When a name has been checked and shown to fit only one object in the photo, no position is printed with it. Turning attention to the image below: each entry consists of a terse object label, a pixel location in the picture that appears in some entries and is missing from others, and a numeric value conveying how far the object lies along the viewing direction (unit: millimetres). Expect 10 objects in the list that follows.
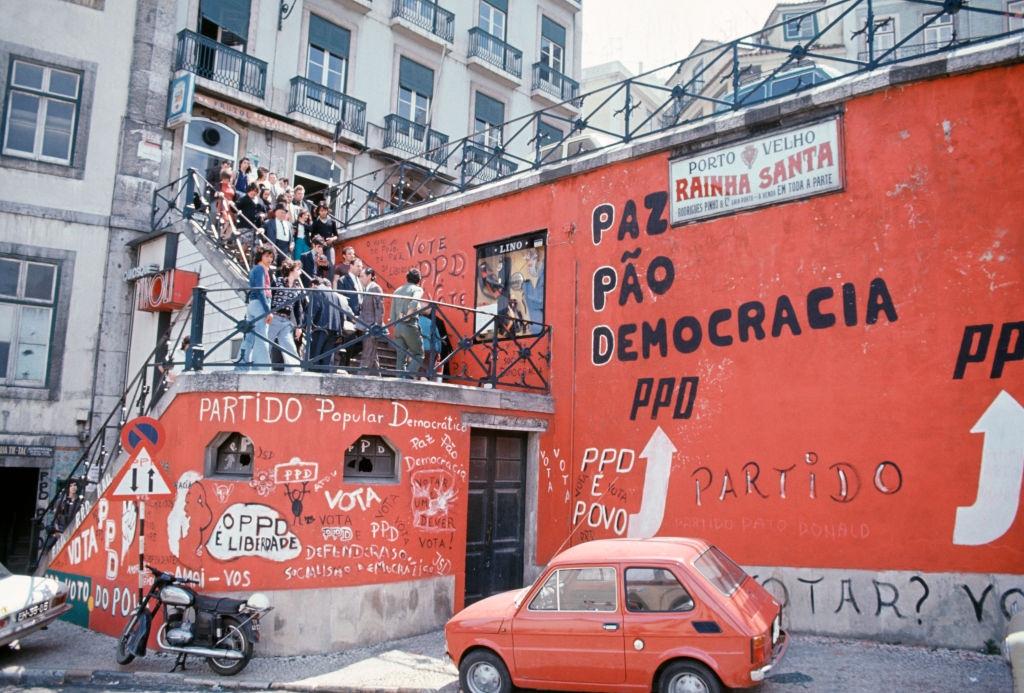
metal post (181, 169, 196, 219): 15258
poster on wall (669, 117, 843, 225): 9633
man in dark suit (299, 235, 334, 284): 13562
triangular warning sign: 8555
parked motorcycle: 8312
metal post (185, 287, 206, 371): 9625
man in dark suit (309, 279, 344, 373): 10633
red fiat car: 6449
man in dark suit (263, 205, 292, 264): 13344
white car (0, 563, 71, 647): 8781
